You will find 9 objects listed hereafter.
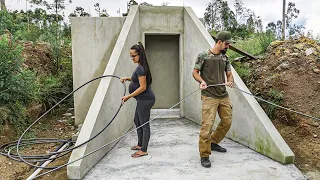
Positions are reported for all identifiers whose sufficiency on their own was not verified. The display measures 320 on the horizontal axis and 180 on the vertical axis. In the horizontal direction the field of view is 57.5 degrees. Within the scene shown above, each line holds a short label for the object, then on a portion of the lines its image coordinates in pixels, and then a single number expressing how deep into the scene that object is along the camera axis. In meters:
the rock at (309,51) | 6.87
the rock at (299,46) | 7.20
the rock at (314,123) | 5.05
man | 3.96
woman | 4.07
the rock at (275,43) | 7.90
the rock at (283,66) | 6.71
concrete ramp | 4.15
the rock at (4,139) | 5.21
